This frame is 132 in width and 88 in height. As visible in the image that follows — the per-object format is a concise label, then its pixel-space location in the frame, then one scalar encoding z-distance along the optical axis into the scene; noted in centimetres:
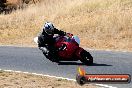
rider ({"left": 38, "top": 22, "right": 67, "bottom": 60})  1602
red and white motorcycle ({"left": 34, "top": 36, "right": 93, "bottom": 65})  1570
